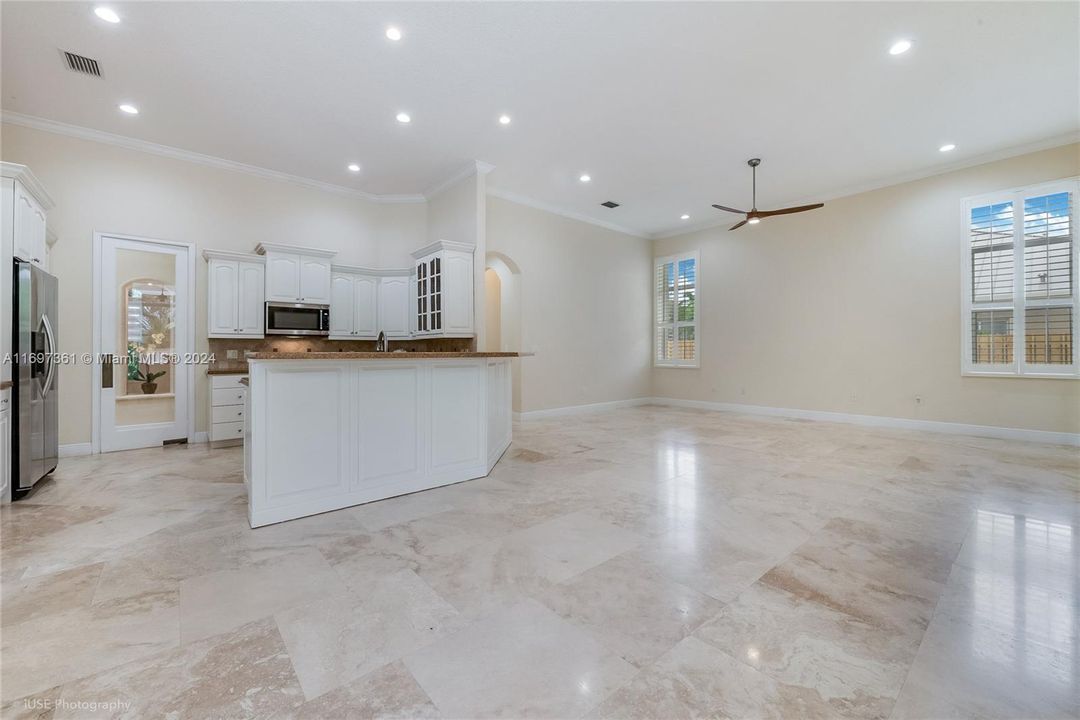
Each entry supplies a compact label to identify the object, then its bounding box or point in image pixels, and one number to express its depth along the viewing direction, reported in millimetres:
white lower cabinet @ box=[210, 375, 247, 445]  4977
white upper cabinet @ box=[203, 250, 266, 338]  5148
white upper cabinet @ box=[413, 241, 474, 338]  5469
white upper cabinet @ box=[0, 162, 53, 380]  3059
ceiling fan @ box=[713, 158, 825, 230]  4969
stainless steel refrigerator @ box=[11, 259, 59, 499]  3154
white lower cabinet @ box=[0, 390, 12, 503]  3035
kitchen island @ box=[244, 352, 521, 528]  2730
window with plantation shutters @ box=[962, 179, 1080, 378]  4895
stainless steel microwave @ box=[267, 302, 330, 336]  5430
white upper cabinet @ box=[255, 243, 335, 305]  5430
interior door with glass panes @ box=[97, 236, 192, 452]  4707
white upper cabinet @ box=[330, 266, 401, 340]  6062
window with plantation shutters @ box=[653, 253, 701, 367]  8406
